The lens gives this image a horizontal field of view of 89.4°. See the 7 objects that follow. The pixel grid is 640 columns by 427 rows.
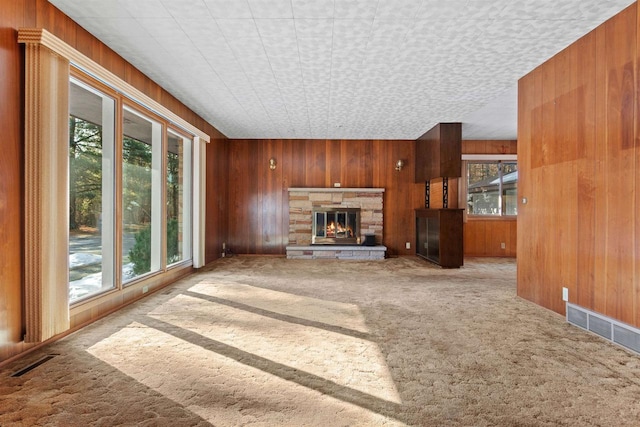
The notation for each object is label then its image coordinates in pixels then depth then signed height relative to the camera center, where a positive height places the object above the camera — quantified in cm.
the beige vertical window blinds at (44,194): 233 +14
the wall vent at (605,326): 246 -95
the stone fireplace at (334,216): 733 -7
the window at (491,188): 748 +58
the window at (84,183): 236 +30
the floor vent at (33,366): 205 -101
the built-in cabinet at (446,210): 600 +6
